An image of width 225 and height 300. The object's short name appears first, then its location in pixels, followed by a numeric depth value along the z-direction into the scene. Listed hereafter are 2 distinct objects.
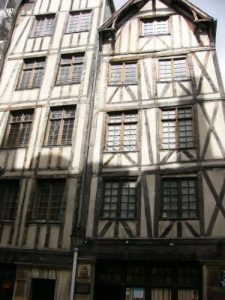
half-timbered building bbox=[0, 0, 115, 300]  11.03
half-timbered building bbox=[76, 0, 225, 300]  10.18
